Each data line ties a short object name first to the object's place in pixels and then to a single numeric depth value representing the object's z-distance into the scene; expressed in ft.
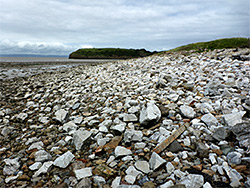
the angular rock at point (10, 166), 10.41
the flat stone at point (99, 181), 8.56
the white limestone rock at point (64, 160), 10.14
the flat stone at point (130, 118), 13.79
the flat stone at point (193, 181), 7.67
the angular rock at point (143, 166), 8.96
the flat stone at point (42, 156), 11.05
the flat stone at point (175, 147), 10.17
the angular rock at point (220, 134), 10.56
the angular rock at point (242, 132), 9.82
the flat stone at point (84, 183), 8.39
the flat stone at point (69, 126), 14.37
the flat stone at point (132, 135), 11.49
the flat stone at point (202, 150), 9.59
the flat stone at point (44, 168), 9.83
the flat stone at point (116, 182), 8.32
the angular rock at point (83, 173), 9.00
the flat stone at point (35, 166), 10.35
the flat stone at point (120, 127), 12.56
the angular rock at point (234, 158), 8.76
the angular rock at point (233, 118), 11.33
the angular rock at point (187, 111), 13.24
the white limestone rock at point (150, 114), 12.78
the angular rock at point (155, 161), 8.98
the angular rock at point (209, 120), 11.97
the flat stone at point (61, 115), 16.19
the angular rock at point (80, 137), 11.76
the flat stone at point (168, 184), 7.83
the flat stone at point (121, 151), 10.25
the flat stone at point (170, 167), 8.69
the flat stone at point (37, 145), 12.56
